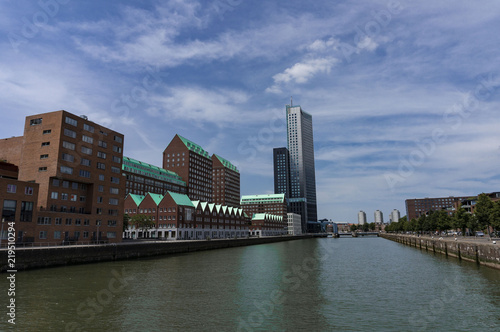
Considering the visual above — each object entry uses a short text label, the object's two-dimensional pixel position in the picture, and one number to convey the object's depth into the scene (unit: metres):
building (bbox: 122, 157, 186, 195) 175.88
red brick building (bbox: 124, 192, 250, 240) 132.62
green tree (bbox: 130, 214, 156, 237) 117.69
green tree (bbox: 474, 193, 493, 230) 88.31
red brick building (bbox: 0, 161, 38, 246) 58.69
